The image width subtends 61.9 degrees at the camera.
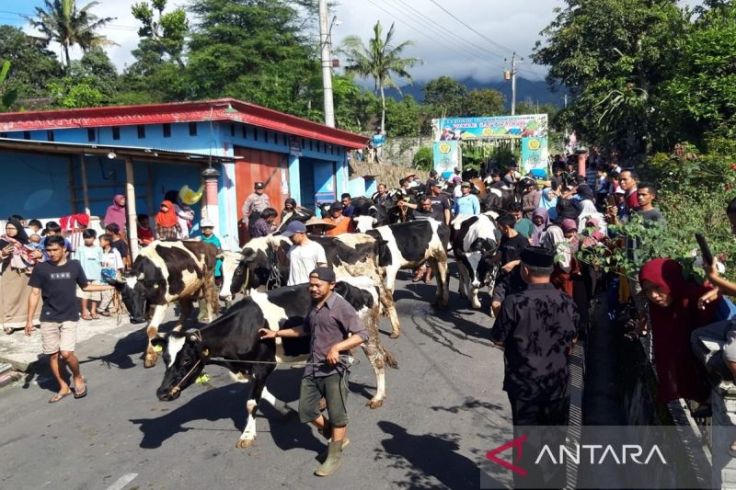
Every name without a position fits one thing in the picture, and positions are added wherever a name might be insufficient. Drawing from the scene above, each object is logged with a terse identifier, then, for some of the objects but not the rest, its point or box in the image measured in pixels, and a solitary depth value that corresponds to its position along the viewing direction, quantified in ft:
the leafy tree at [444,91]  227.20
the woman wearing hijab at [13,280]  33.04
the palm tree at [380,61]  145.89
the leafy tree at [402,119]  155.12
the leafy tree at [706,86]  45.39
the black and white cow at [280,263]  28.19
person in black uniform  13.46
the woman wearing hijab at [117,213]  40.34
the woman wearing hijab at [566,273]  23.31
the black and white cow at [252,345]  17.72
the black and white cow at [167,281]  26.68
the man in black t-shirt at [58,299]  23.32
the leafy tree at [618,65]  64.28
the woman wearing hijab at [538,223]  30.53
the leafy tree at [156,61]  109.79
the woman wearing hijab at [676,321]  13.61
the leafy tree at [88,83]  107.45
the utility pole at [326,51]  64.75
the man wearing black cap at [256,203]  43.32
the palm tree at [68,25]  142.61
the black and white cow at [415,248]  32.78
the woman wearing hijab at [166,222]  41.47
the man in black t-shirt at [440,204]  41.50
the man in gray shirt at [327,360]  16.42
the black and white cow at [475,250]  31.63
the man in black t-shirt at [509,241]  25.35
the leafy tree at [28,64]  135.44
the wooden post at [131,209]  38.17
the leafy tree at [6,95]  59.78
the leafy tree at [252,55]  91.04
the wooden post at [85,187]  41.65
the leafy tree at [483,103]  209.15
